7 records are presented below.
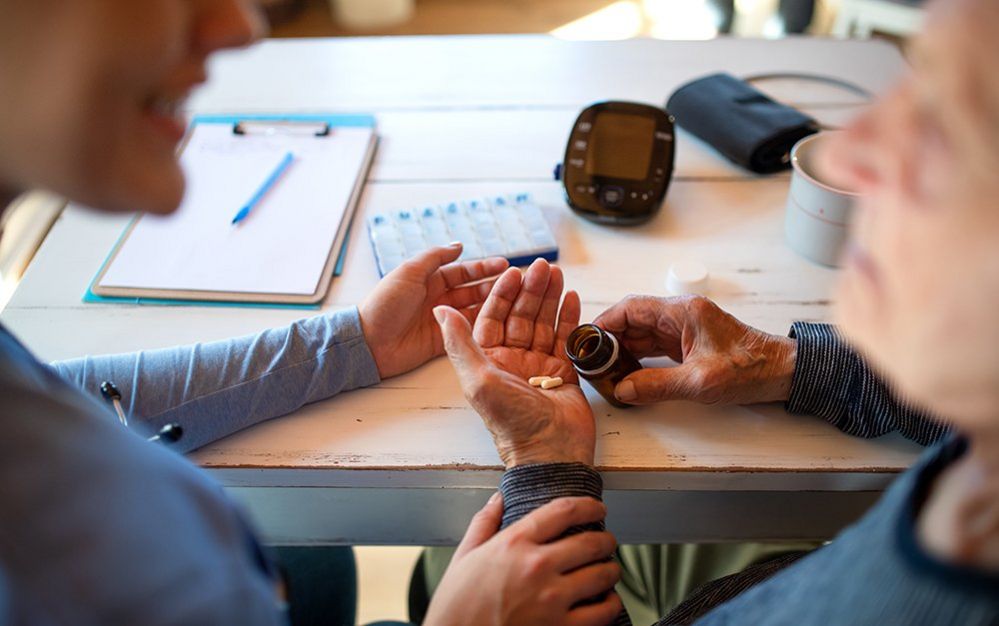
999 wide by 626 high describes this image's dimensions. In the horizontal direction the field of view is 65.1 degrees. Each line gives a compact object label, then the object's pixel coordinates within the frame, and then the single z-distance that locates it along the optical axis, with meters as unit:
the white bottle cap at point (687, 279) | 0.89
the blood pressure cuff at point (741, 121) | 1.07
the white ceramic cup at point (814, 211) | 0.89
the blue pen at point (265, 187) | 1.00
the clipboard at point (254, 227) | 0.90
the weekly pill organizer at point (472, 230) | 0.94
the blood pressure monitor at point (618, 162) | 0.99
